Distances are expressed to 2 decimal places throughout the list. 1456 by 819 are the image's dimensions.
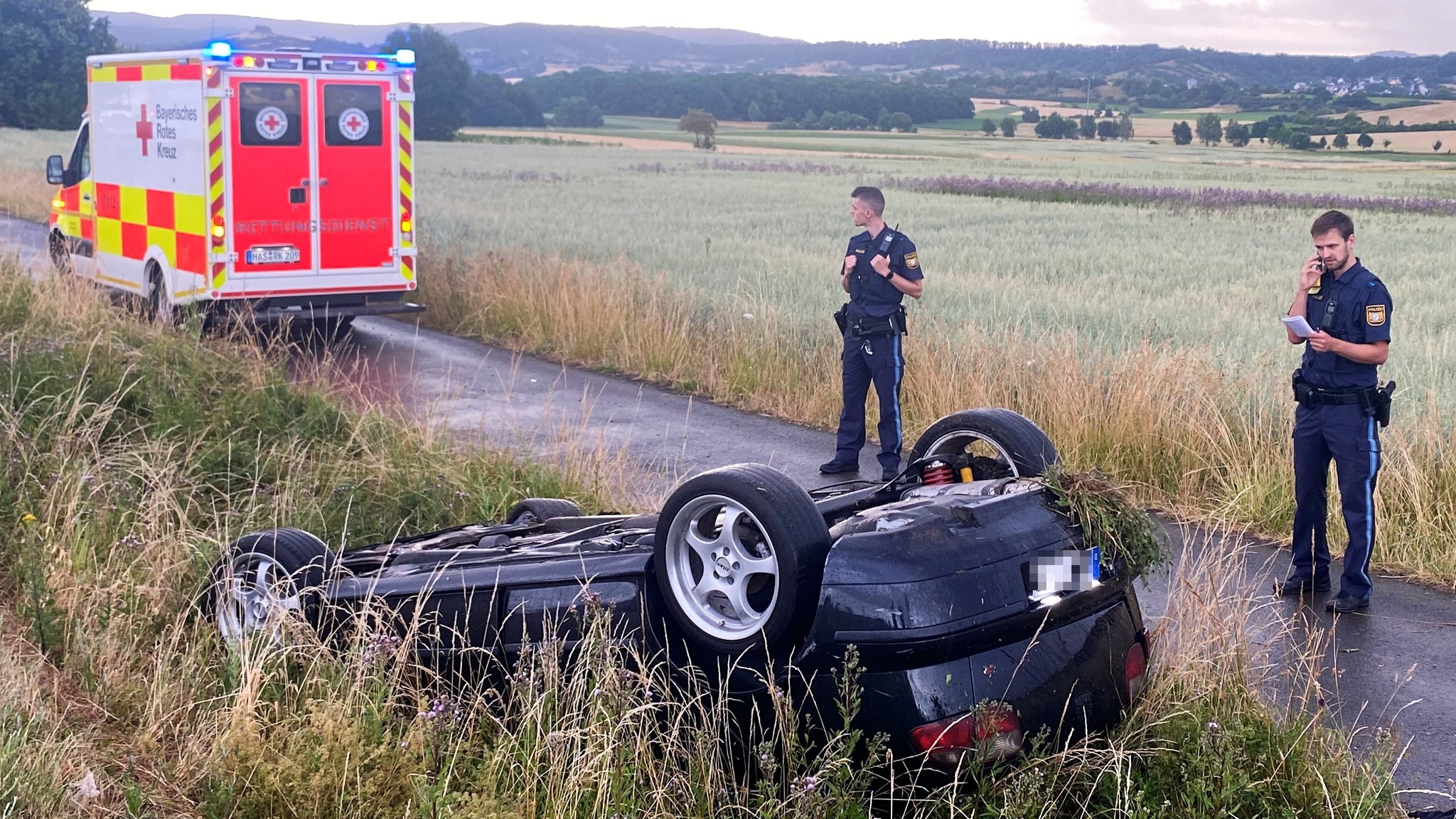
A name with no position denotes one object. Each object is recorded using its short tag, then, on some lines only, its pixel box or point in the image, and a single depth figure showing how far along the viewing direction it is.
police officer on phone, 6.07
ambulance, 12.80
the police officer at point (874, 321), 8.55
